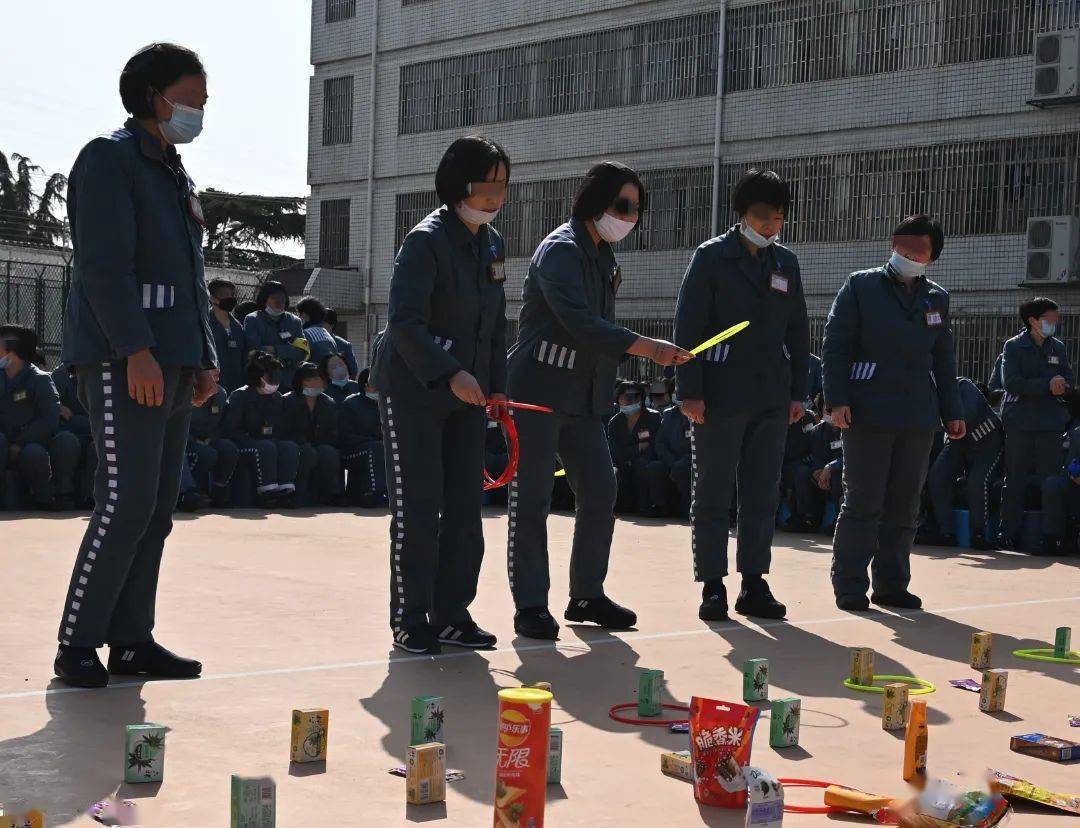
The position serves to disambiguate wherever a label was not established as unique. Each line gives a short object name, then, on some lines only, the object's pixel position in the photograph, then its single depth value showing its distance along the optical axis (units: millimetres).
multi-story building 22125
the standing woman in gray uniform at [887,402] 7762
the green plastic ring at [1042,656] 6305
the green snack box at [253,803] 3295
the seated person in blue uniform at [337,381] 15094
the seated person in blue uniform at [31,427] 12492
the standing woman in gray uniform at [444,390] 5898
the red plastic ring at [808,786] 3852
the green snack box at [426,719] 4254
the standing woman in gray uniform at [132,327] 4969
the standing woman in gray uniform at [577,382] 6434
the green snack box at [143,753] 3836
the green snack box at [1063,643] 6371
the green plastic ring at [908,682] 5500
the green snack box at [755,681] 5195
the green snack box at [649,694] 4859
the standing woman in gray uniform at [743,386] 7207
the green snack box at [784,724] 4504
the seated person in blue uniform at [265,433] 13711
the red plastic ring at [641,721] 4812
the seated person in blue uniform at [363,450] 14281
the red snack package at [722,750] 3840
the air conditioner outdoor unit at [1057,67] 20578
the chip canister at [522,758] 3307
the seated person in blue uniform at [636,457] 14125
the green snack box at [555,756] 3961
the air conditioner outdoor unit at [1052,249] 21094
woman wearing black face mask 14445
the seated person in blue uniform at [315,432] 14336
